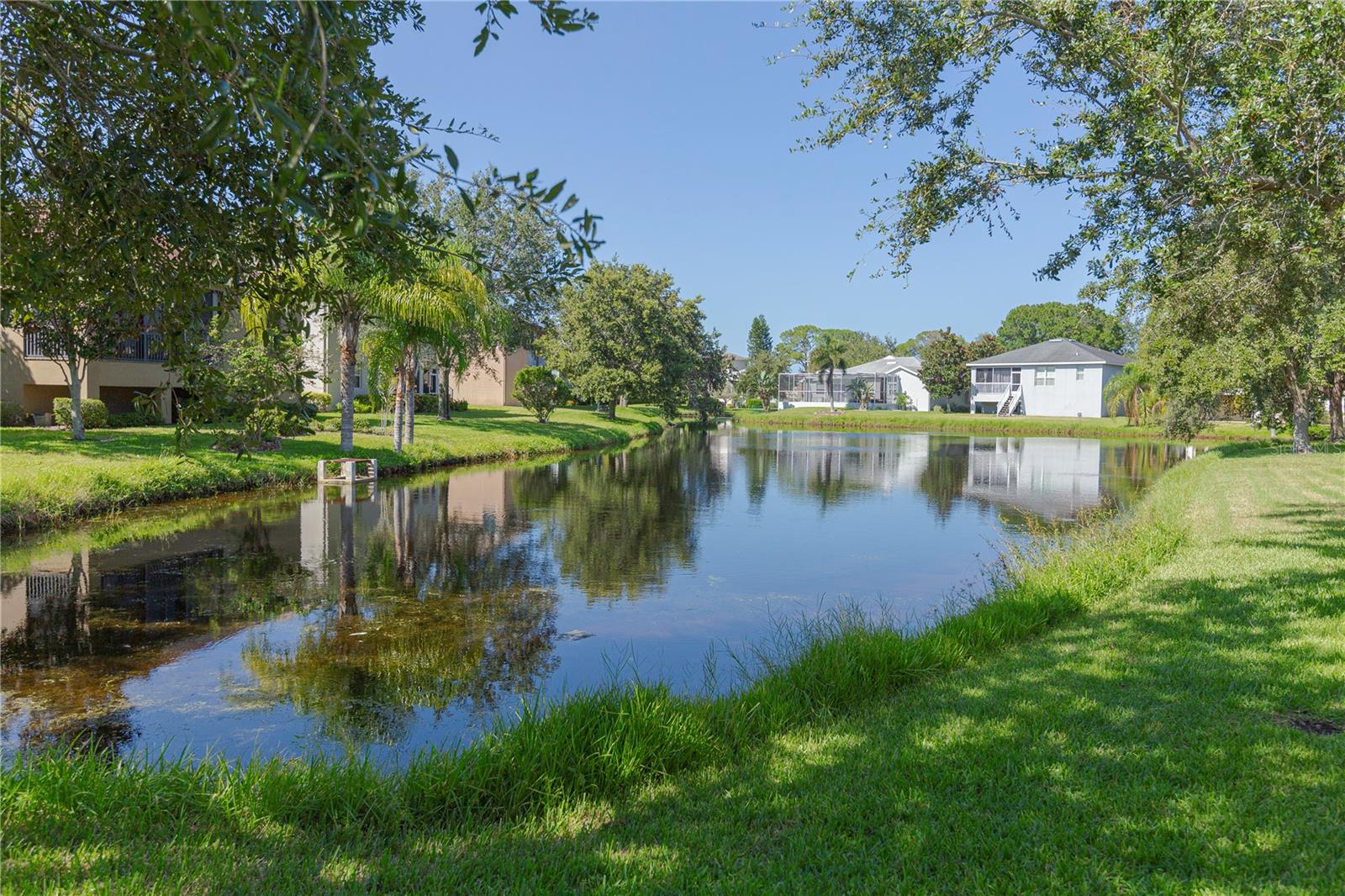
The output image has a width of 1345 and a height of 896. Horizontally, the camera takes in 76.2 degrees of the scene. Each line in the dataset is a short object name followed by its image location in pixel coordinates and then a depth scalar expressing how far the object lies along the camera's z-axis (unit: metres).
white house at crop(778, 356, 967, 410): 91.06
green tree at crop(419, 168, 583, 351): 42.16
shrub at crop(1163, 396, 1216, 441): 38.84
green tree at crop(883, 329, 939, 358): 127.33
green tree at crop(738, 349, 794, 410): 104.38
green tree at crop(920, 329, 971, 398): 84.38
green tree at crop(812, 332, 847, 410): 91.06
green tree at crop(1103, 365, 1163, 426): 54.91
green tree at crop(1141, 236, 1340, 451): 10.81
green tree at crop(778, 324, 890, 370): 133.50
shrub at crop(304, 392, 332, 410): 34.86
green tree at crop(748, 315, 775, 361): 135.12
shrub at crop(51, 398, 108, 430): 26.52
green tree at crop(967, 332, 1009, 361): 86.44
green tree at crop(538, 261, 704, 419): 53.94
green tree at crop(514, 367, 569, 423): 45.31
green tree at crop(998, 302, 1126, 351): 94.50
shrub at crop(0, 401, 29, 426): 26.50
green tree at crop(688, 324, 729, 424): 75.69
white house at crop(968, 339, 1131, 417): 73.56
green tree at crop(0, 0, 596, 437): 4.58
